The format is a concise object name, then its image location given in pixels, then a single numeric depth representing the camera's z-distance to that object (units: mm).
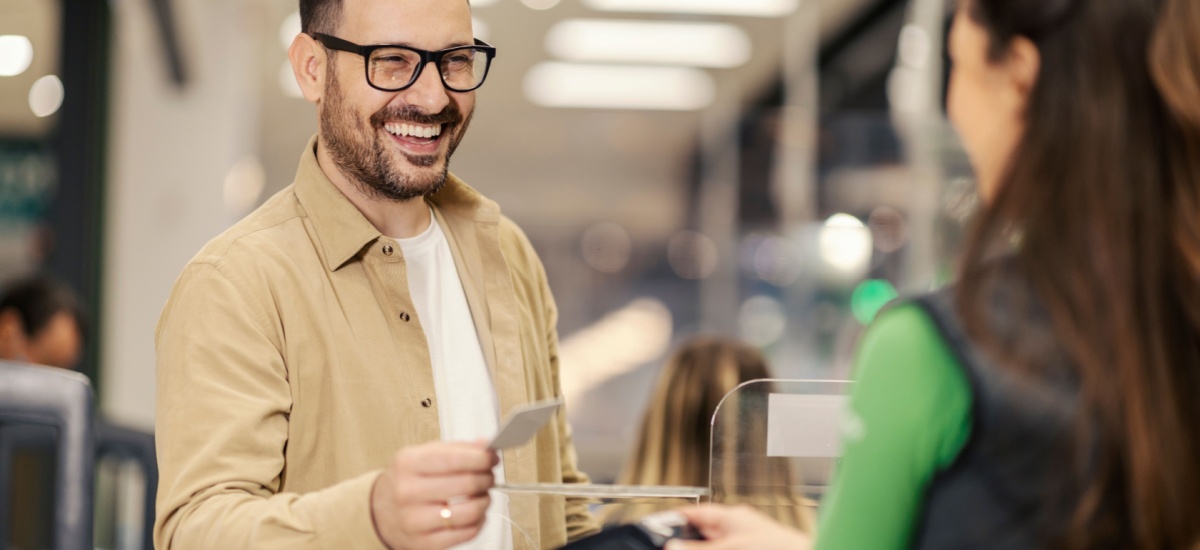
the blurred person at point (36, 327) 4160
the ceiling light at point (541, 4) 7748
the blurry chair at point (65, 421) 1515
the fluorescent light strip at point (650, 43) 8281
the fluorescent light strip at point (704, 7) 7598
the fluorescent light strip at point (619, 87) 9688
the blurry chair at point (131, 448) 2451
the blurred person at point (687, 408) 2623
